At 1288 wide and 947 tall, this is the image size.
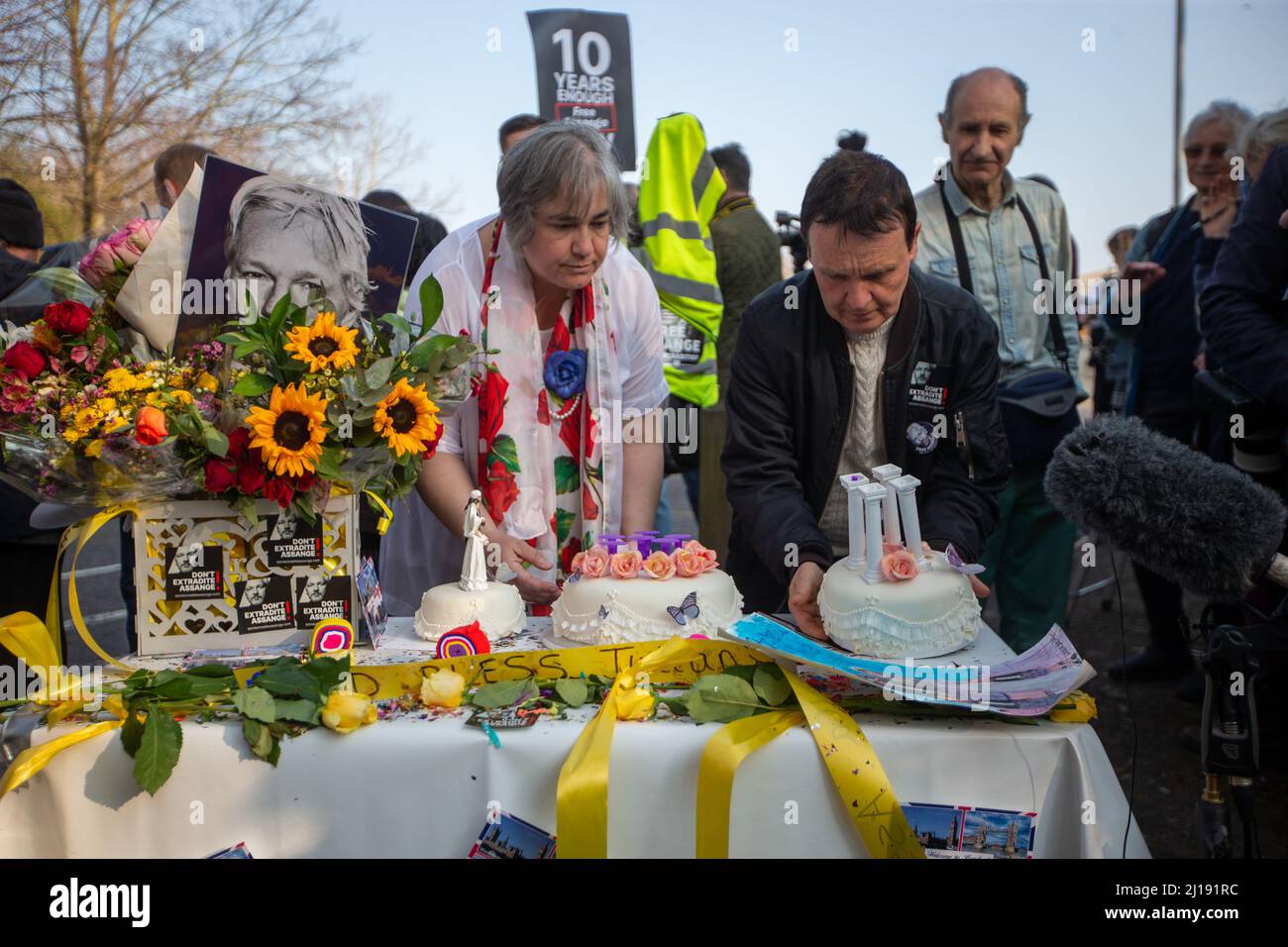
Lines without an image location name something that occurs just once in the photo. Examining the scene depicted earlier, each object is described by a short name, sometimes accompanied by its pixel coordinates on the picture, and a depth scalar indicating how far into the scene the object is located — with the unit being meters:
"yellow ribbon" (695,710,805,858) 1.39
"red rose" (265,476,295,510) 1.71
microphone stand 1.40
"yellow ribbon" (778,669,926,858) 1.38
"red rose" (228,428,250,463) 1.69
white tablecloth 1.44
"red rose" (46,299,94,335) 1.69
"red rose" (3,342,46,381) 1.64
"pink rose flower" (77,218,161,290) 1.79
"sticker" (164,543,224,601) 1.77
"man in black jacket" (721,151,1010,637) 2.12
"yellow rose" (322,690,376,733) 1.48
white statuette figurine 1.87
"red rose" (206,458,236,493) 1.67
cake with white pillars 1.58
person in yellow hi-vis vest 3.99
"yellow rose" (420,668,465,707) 1.57
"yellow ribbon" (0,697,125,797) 1.44
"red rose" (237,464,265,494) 1.69
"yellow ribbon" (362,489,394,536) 1.85
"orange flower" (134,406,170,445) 1.58
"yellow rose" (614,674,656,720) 1.50
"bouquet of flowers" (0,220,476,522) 1.62
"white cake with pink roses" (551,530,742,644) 1.74
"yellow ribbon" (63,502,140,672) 1.71
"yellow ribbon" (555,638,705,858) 1.38
